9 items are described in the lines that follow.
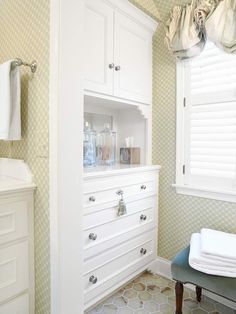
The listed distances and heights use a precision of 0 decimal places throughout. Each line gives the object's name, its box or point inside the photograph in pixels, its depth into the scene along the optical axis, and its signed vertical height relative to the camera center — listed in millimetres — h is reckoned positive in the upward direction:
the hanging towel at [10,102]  1161 +250
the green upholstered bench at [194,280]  1143 -687
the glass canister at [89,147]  1681 +26
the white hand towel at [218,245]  1188 -531
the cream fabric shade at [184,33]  1546 +816
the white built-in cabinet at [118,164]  1402 -104
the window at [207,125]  1556 +187
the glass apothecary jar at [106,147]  1841 +32
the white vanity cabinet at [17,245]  1077 -470
